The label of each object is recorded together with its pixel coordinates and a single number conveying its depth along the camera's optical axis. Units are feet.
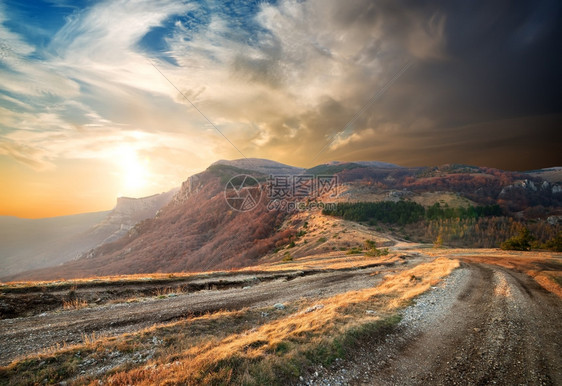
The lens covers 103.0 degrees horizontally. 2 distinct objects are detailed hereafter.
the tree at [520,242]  146.51
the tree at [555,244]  139.23
